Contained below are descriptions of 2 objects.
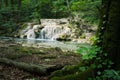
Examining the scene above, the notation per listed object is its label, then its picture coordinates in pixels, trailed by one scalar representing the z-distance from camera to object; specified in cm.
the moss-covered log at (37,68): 325
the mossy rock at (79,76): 248
